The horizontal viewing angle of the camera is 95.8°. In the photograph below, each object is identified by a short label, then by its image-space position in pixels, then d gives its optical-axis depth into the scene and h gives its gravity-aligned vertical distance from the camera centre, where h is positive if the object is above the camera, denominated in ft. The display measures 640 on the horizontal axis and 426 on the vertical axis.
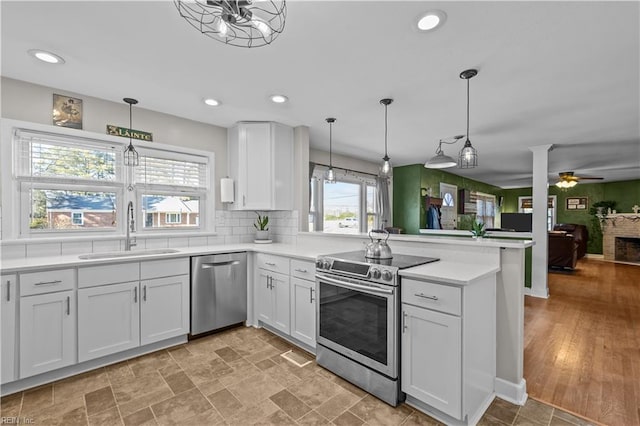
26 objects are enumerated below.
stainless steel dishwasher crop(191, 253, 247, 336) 9.50 -2.74
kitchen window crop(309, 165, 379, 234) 16.76 +0.63
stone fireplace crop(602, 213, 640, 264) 25.48 -2.24
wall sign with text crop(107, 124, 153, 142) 9.66 +2.72
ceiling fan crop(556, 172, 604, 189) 21.36 +2.45
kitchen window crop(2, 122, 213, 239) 8.29 +0.89
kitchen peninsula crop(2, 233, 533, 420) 6.32 -1.32
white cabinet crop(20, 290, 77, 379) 6.79 -2.95
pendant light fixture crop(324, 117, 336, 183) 11.64 +3.70
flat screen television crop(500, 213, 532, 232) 19.95 -0.67
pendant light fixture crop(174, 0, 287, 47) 3.90 +3.61
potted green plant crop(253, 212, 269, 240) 12.62 -0.68
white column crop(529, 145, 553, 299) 14.64 -0.55
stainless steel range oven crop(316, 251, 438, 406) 6.31 -2.60
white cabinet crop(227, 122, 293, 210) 11.78 +1.90
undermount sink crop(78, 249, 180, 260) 8.79 -1.37
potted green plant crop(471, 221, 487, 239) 8.38 -0.53
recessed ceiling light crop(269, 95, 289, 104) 9.30 +3.71
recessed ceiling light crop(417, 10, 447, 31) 5.38 +3.70
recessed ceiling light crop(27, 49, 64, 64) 6.73 +3.71
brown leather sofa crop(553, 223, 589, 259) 26.07 -1.86
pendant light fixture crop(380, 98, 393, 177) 10.67 +1.66
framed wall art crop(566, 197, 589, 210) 29.58 +0.98
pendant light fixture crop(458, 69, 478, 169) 8.98 +1.74
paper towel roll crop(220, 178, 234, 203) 11.91 +0.93
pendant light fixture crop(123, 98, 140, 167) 9.81 +1.94
